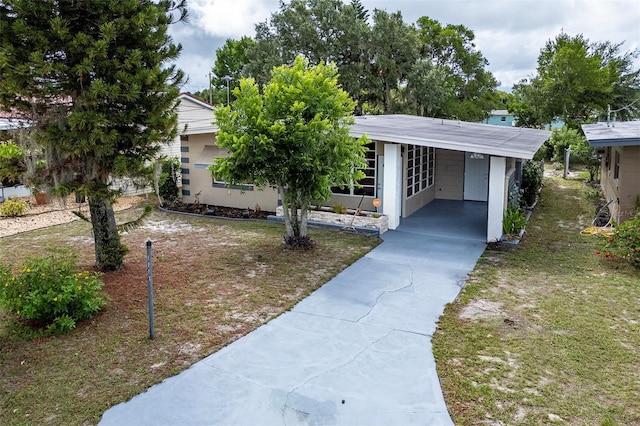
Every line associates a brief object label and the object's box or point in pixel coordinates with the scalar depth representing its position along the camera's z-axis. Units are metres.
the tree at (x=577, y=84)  30.33
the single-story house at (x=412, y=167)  11.13
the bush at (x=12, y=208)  13.79
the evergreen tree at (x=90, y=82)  6.98
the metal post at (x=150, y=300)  6.15
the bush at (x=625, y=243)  9.07
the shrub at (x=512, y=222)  11.23
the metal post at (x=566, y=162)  22.36
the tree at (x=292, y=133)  9.45
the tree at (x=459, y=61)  35.34
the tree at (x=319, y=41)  28.80
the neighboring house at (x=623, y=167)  11.20
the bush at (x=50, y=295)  6.21
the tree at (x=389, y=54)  28.88
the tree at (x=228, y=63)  46.67
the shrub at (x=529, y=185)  15.67
